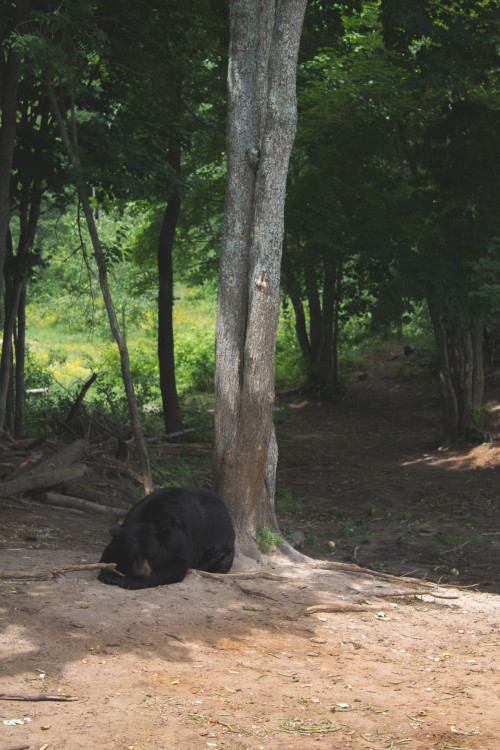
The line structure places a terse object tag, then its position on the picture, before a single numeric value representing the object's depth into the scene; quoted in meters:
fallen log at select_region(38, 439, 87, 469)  9.60
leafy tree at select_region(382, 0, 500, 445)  10.79
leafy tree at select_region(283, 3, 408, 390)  12.50
